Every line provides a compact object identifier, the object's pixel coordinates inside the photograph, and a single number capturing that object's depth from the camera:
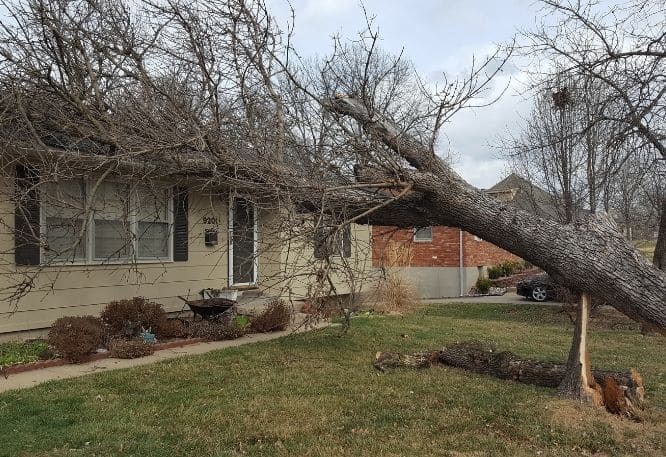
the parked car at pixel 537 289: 20.70
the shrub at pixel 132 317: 9.11
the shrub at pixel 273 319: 10.66
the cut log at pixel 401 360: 7.99
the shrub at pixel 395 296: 15.50
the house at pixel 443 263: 24.31
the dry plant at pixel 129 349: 8.13
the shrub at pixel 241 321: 10.41
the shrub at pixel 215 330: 9.74
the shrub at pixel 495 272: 26.22
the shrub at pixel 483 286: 24.09
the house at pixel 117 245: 8.02
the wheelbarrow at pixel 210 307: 10.24
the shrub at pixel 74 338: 7.65
